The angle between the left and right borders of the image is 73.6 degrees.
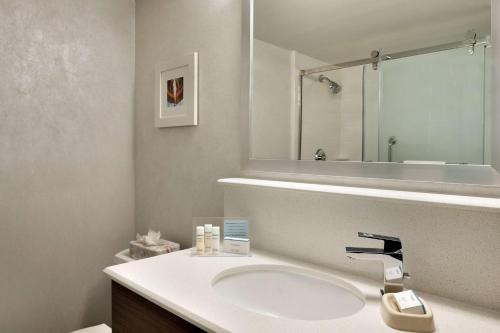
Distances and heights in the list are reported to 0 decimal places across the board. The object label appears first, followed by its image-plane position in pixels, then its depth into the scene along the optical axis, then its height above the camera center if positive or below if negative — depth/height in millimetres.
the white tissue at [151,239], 1593 -363
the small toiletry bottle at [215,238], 1246 -276
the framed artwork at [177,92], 1604 +369
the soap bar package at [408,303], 726 -307
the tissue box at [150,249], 1520 -390
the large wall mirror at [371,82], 901 +267
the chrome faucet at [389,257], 849 -242
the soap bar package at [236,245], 1217 -294
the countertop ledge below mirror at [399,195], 796 -82
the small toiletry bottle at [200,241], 1228 -281
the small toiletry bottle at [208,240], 1239 -281
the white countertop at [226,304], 727 -346
